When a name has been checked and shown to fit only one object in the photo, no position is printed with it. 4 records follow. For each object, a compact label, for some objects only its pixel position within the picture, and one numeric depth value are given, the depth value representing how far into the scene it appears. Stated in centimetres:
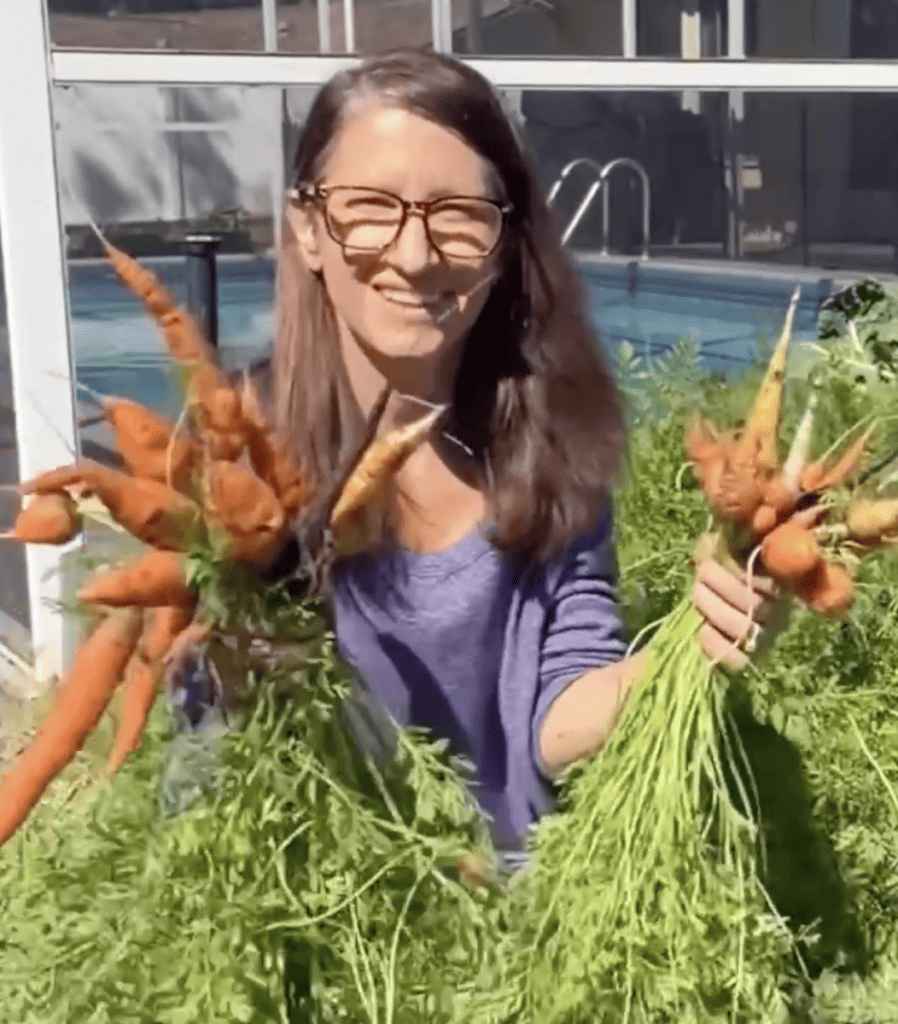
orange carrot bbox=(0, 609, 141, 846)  61
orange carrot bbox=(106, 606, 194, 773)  59
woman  72
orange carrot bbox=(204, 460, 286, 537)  56
